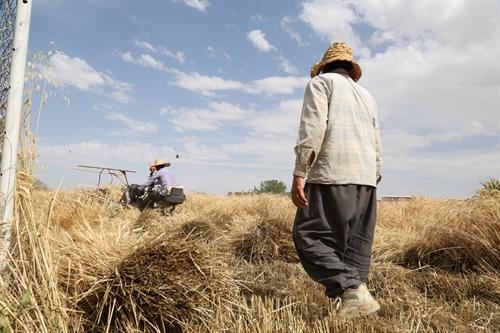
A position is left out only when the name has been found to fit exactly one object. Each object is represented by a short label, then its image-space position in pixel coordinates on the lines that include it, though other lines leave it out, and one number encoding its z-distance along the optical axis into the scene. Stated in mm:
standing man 2295
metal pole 1841
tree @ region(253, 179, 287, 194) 18422
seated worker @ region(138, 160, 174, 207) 8727
